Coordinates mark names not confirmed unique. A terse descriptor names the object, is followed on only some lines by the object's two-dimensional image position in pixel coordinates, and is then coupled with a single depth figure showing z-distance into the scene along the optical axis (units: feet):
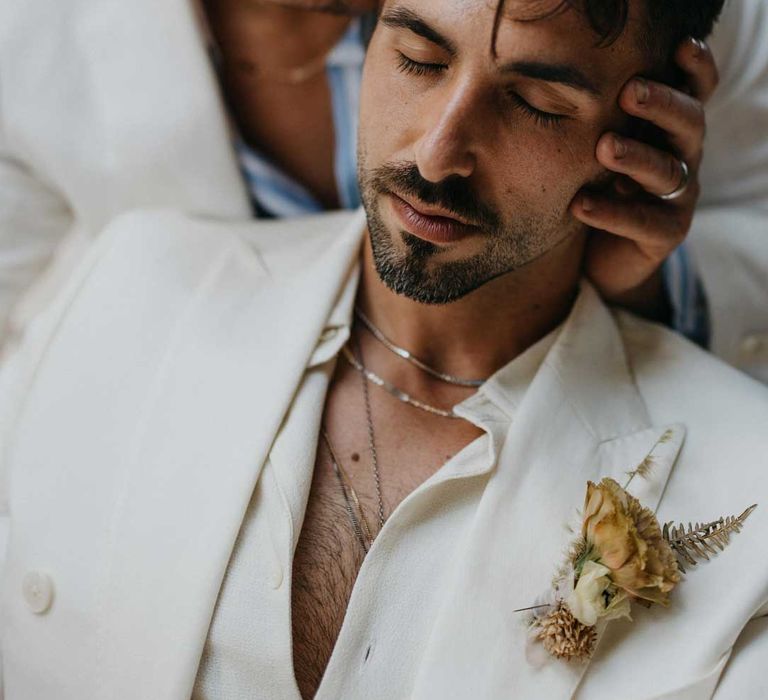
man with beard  3.98
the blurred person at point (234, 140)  5.41
